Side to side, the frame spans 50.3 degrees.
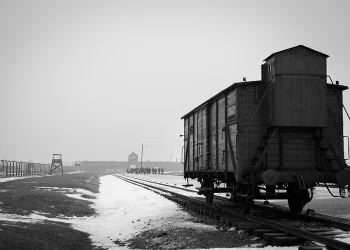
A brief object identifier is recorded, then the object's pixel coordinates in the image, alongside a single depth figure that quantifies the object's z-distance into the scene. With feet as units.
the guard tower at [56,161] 218.50
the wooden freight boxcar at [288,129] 36.29
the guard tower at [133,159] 526.98
